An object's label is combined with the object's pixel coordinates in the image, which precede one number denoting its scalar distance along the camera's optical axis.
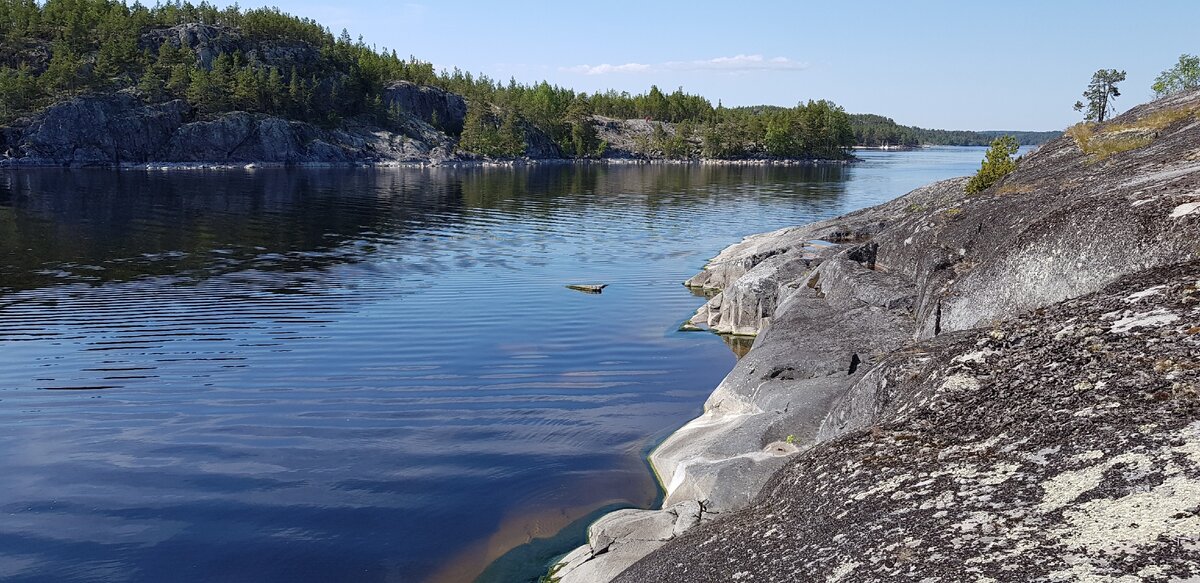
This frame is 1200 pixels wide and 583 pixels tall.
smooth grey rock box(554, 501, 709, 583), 13.51
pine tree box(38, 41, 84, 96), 193.88
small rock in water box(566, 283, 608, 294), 42.19
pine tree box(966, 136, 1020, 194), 29.70
